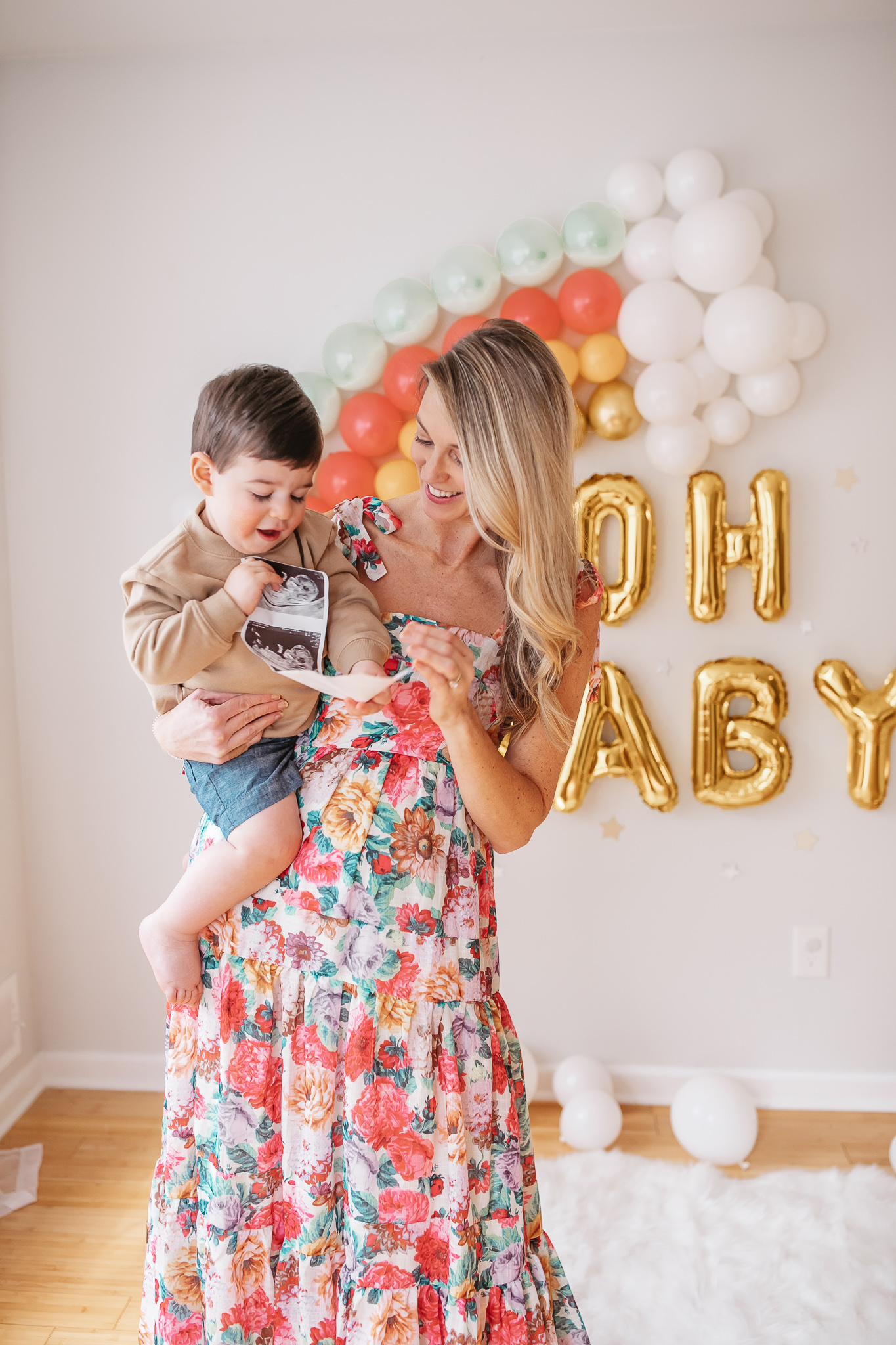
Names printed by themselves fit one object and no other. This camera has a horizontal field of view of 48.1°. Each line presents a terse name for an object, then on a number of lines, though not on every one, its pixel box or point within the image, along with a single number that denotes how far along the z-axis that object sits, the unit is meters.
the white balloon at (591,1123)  2.44
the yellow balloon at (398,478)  2.37
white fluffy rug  1.90
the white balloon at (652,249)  2.32
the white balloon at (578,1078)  2.56
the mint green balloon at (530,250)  2.30
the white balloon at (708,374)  2.35
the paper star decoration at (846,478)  2.46
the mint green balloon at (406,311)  2.33
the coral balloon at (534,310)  2.34
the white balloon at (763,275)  2.34
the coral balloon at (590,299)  2.33
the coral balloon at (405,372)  2.33
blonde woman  1.35
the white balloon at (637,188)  2.31
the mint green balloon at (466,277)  2.32
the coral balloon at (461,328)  2.31
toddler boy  1.34
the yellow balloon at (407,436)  2.37
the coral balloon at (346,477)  2.40
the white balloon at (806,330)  2.34
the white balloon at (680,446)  2.35
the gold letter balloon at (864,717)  2.45
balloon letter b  2.48
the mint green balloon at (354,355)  2.37
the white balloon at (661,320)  2.29
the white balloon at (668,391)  2.30
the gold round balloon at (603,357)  2.35
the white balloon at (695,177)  2.28
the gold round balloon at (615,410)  2.38
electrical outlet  2.62
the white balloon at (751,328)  2.24
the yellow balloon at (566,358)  2.34
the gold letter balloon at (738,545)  2.42
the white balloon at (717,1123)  2.38
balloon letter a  2.50
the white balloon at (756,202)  2.30
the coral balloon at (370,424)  2.37
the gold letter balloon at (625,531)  2.44
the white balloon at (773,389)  2.34
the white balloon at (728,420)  2.36
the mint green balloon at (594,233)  2.30
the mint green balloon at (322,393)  2.41
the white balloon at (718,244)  2.21
